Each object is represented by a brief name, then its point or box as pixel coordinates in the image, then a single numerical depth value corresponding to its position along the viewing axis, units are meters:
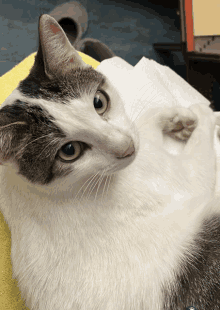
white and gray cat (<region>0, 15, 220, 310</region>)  0.18
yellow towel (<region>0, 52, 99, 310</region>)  0.23
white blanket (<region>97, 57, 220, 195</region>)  0.29
